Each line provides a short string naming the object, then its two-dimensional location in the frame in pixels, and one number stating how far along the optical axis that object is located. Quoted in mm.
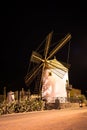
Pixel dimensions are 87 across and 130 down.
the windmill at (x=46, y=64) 20556
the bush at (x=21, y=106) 13887
